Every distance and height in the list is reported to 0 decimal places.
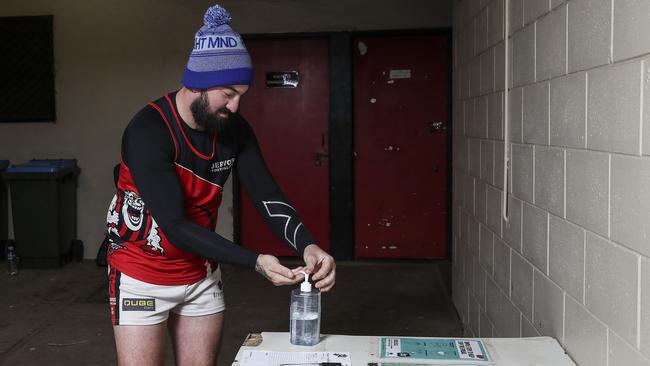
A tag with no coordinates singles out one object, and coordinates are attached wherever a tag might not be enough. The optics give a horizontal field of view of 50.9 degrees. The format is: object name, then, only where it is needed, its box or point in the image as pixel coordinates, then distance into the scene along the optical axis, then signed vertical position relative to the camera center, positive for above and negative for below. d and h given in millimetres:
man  1977 -194
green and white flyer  1757 -528
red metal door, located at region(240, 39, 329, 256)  5926 +259
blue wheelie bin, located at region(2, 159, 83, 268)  5629 -480
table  1733 -531
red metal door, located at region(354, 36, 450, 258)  5848 +41
